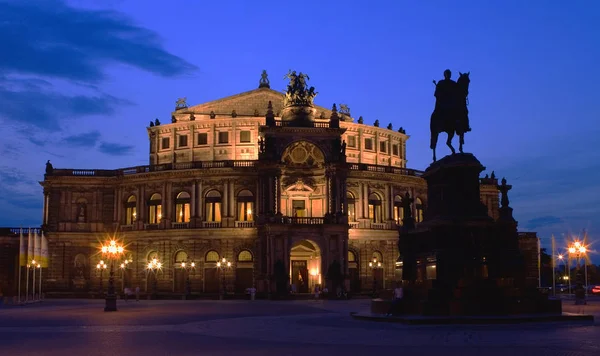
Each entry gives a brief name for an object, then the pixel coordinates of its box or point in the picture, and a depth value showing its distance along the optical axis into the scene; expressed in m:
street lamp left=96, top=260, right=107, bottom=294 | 77.38
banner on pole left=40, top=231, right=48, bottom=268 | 62.87
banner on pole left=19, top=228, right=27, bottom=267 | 61.15
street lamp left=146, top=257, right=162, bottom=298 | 76.31
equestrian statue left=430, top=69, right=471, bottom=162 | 31.16
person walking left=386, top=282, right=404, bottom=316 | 29.16
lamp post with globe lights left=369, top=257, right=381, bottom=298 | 76.69
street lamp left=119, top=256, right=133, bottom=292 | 76.54
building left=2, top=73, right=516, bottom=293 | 72.31
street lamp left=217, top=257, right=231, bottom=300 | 74.00
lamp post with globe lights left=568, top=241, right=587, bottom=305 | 47.34
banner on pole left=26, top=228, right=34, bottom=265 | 59.61
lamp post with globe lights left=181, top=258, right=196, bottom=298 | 74.50
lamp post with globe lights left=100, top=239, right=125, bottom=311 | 42.84
